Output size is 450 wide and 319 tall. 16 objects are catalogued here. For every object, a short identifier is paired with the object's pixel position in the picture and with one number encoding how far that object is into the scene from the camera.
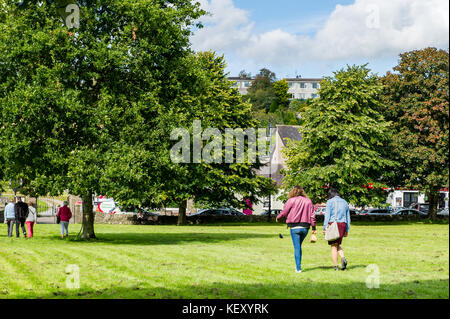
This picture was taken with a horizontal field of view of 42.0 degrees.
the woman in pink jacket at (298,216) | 12.84
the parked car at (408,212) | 65.68
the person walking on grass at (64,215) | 29.18
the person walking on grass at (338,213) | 12.91
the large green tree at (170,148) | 24.16
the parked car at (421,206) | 77.98
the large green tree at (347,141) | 51.38
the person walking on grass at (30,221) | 29.48
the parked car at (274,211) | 68.31
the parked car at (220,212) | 60.80
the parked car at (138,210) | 51.39
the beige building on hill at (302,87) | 192.38
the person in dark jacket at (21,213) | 29.39
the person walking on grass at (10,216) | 29.48
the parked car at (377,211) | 67.68
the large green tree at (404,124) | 46.42
